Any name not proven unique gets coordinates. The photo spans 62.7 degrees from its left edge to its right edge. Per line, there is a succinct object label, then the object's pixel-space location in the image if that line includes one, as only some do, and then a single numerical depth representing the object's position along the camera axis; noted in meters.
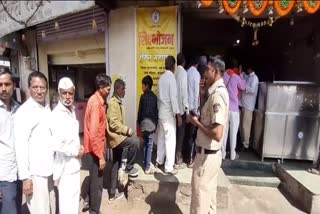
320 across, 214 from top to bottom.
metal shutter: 5.29
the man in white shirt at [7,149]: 2.47
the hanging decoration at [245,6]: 3.94
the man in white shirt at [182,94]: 4.11
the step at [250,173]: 4.46
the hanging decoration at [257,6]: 3.78
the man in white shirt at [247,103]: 5.25
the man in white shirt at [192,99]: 4.30
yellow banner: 4.82
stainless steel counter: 4.64
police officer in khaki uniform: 2.82
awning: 4.14
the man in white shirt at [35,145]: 2.50
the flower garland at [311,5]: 3.75
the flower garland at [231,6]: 3.86
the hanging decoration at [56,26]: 5.96
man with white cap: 2.75
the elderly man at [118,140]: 3.64
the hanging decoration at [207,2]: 3.78
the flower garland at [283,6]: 3.75
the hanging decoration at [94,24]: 5.08
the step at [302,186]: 3.61
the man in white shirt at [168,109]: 3.97
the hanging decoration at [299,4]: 3.81
